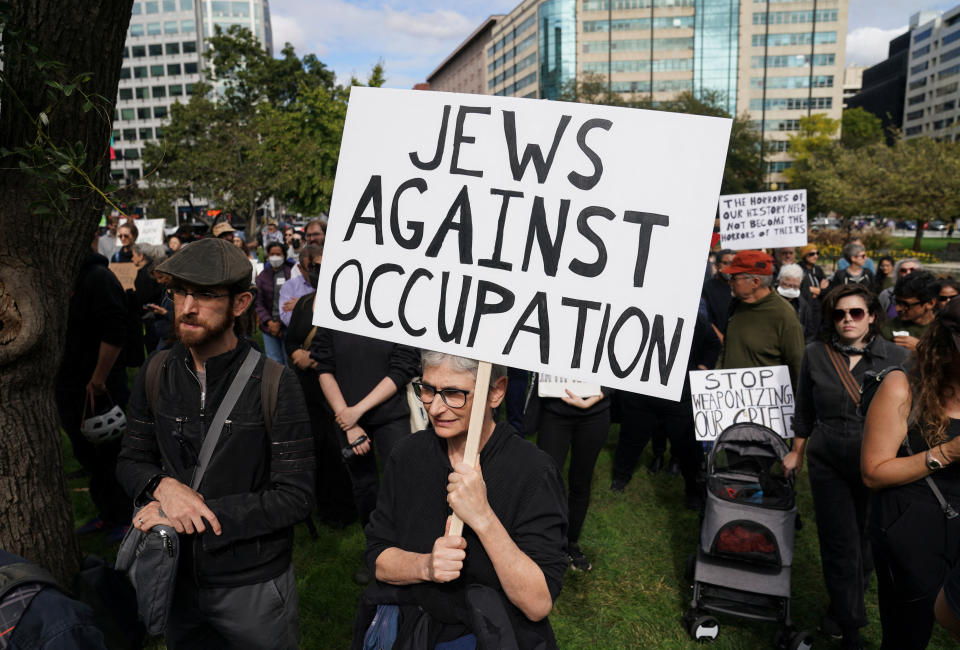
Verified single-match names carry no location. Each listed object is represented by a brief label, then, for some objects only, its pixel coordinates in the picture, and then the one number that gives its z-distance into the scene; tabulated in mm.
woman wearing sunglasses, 3545
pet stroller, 3557
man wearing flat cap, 2348
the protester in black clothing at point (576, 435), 4430
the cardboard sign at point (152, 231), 12609
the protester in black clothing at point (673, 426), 5660
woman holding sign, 1761
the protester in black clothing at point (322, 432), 5016
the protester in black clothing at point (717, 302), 7148
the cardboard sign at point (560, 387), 4324
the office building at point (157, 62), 94625
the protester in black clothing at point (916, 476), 2580
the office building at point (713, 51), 84438
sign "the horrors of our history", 8570
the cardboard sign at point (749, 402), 4781
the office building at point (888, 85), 118625
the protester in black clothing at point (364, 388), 4074
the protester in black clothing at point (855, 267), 8914
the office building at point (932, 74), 100250
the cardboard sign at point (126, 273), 7266
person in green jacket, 4980
